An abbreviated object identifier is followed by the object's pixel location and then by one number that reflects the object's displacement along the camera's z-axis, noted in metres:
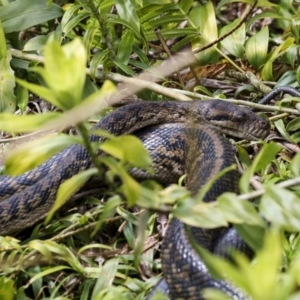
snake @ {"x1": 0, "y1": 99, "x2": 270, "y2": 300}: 7.06
